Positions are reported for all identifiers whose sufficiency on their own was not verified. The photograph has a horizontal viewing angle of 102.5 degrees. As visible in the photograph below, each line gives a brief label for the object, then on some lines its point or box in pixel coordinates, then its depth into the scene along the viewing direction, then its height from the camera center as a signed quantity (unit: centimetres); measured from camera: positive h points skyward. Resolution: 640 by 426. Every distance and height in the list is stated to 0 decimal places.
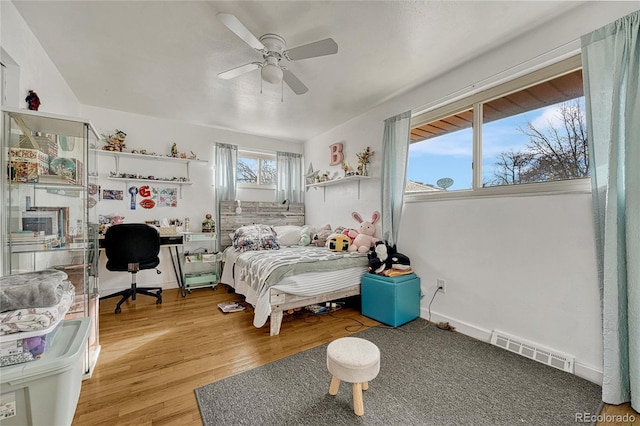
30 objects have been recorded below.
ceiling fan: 171 +119
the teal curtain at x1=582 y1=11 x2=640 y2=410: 142 +3
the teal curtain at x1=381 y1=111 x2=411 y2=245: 291 +51
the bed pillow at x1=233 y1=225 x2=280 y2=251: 341 -34
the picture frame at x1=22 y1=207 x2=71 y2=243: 176 -2
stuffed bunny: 319 -30
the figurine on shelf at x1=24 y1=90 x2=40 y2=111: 186 +83
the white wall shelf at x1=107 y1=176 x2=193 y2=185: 349 +49
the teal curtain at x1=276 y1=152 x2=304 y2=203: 470 +67
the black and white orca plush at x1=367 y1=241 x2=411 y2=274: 278 -52
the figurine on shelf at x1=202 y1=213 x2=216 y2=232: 398 -17
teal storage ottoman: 251 -86
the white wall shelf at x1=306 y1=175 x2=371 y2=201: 354 +49
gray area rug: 139 -111
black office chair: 296 -41
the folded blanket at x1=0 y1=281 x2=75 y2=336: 98 -41
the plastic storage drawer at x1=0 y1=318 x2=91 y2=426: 94 -67
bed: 236 -65
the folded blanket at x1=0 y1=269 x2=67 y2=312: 105 -33
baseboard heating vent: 180 -105
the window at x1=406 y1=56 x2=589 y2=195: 190 +67
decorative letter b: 398 +92
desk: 337 -51
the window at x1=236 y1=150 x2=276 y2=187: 452 +82
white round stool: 139 -83
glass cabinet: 156 +10
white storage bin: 97 -52
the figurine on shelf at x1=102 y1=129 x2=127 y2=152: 342 +99
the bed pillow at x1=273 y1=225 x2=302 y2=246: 387 -33
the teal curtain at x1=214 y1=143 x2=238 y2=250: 413 +67
